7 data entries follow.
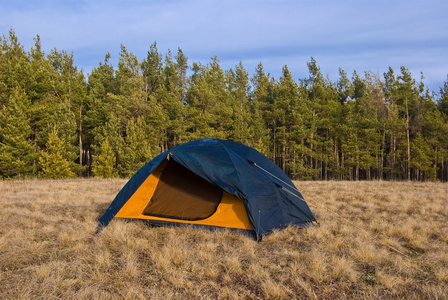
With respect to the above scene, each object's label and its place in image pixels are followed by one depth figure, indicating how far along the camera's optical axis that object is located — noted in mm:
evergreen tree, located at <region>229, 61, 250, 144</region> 32438
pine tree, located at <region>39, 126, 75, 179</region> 21484
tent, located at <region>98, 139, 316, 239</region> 5699
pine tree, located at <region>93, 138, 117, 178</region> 23875
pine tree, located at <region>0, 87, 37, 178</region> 21062
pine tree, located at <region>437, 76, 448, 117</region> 33666
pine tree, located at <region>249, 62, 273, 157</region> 34344
